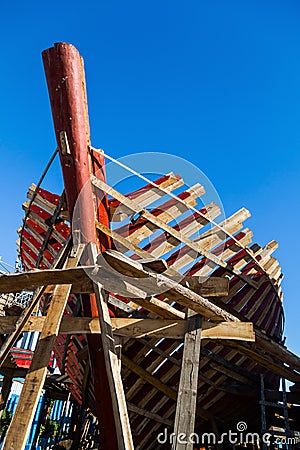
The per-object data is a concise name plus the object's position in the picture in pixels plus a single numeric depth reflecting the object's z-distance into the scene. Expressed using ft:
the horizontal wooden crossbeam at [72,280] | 11.75
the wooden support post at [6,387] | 21.98
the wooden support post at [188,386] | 11.00
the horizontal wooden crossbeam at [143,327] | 13.52
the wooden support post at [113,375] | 10.32
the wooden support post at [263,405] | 22.30
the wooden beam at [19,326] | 11.02
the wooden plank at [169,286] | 11.35
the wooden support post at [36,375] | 9.27
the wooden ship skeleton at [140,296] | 11.82
